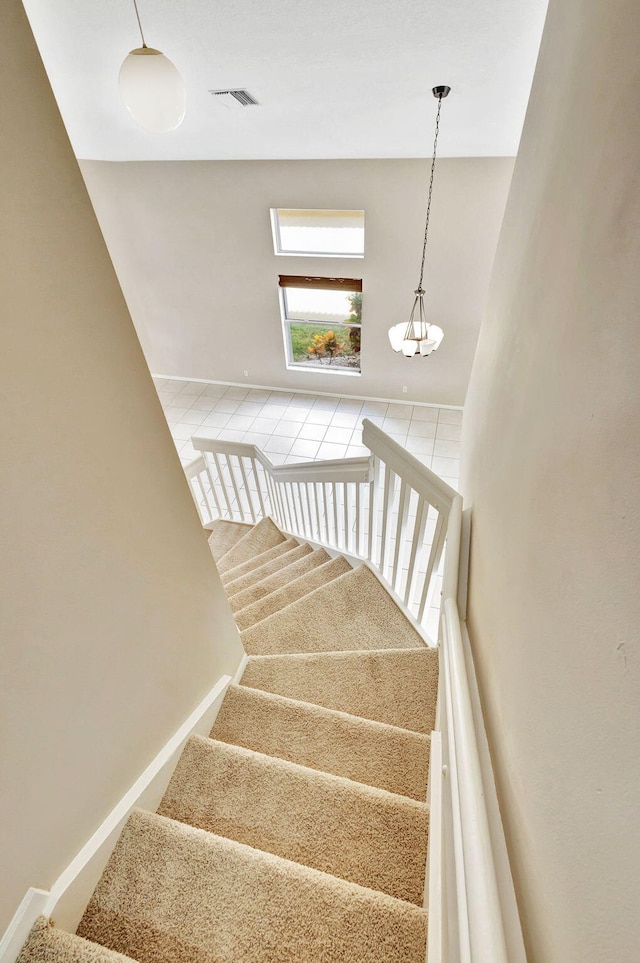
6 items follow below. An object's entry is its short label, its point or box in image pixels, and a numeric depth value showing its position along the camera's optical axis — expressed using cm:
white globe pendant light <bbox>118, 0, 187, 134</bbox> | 210
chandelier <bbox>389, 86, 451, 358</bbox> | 427
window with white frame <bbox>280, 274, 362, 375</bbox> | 604
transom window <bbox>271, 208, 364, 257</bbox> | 554
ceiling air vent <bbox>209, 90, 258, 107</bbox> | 311
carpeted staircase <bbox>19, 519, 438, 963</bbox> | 98
